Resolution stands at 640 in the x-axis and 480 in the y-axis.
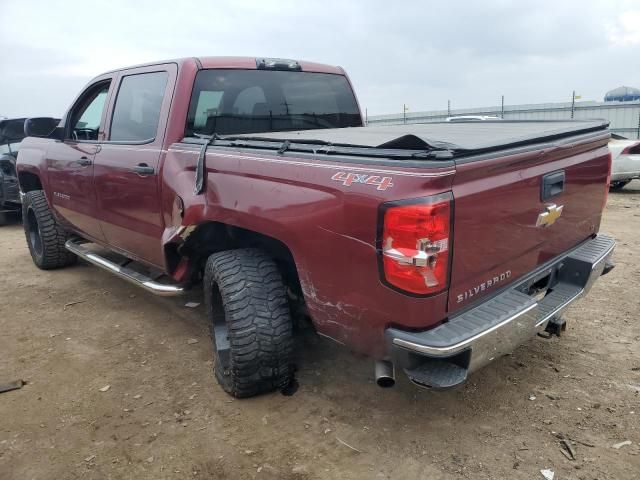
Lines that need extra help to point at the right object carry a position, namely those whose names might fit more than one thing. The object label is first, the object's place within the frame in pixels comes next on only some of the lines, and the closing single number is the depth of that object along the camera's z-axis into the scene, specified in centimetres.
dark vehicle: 827
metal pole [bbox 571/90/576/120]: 1459
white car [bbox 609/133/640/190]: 949
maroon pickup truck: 209
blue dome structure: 1565
